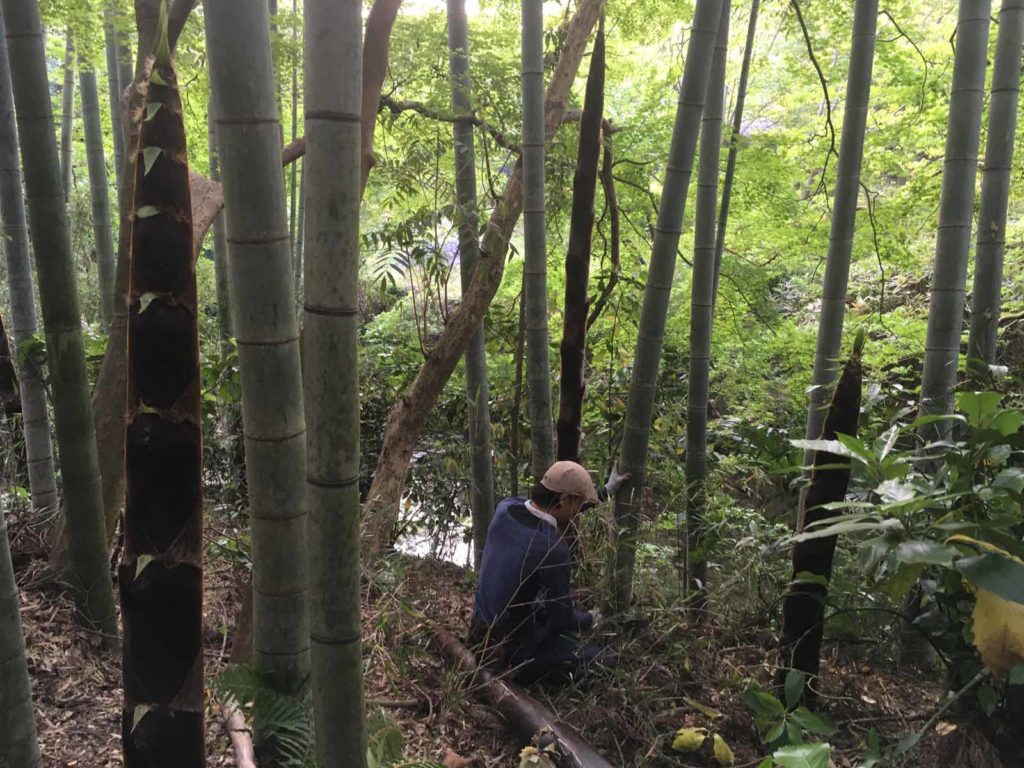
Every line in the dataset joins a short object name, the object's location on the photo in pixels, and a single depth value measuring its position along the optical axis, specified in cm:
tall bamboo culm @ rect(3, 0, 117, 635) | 238
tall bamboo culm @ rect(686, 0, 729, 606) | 343
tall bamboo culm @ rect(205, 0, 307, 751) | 138
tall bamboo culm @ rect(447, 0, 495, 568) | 369
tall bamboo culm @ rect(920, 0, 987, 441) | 271
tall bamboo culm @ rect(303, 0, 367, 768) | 119
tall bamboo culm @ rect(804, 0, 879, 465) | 327
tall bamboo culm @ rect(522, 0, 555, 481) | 311
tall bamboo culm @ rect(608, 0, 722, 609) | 279
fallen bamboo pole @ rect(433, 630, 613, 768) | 246
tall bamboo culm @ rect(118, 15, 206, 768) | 117
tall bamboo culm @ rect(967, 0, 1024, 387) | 278
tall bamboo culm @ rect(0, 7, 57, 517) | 336
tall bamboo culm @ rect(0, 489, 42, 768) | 146
